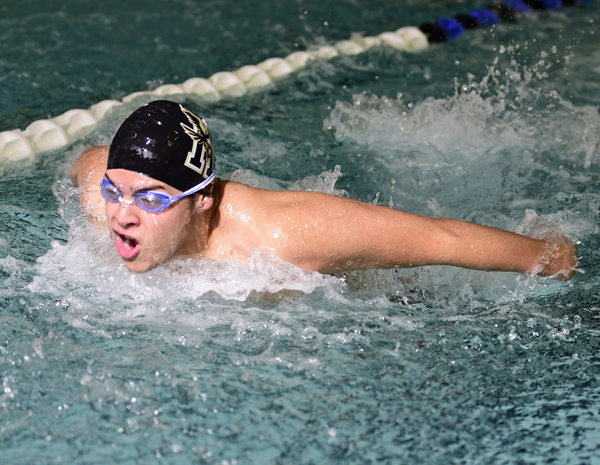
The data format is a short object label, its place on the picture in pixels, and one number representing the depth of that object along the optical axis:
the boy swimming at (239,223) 4.07
